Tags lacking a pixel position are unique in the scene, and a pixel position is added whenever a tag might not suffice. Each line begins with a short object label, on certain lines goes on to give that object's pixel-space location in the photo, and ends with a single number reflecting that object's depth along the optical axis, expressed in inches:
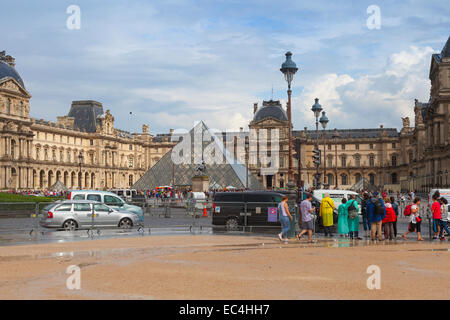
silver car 762.8
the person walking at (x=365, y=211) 750.5
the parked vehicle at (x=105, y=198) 924.3
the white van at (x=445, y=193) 884.0
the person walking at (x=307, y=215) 647.8
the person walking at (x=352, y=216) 671.1
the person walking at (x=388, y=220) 668.1
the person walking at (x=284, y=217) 643.0
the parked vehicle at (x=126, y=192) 1877.5
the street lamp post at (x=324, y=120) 1434.7
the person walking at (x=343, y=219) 704.4
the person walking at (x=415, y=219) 689.0
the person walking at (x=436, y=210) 670.9
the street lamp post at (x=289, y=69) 831.1
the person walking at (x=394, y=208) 714.5
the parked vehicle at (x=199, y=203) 916.8
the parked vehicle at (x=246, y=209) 788.0
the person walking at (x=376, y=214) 652.7
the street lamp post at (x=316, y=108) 1280.8
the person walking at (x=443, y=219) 682.8
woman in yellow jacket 706.2
